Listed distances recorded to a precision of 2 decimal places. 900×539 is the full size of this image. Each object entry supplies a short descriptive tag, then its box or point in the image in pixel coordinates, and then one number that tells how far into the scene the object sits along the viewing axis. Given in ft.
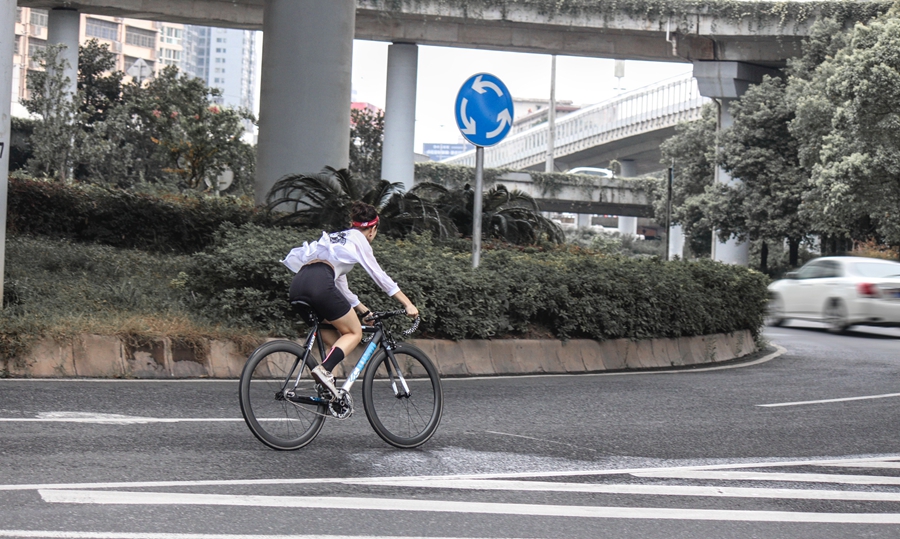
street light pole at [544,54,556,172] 258.86
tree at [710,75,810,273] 146.10
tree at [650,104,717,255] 172.96
